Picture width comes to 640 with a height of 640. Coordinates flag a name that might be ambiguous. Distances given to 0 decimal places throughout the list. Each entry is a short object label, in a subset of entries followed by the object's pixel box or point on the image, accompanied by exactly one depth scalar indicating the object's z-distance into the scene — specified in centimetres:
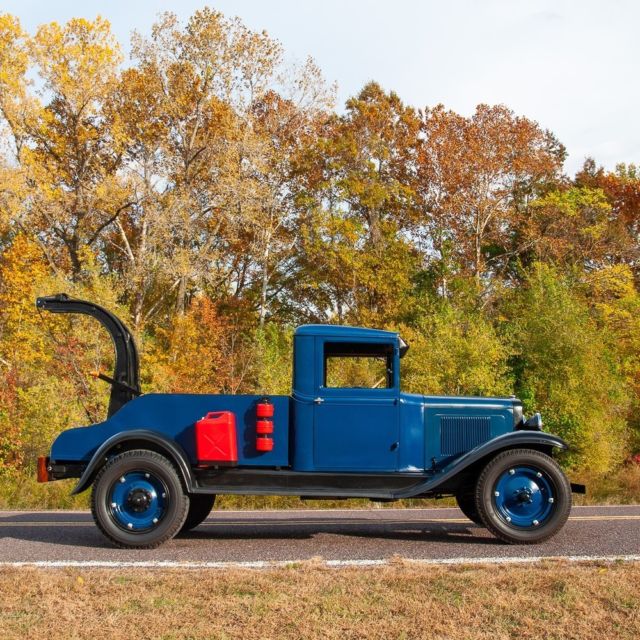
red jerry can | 769
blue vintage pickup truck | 772
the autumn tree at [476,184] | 3509
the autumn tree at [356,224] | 3316
